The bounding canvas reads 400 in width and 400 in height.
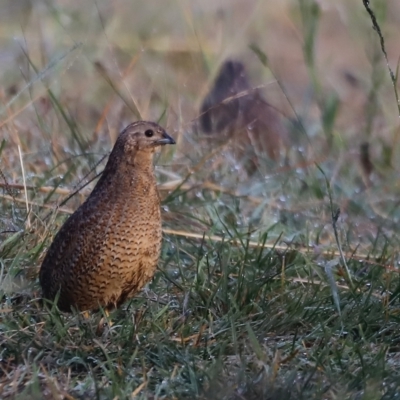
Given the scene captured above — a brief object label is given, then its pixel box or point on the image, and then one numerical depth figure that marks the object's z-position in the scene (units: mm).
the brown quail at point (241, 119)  14133
